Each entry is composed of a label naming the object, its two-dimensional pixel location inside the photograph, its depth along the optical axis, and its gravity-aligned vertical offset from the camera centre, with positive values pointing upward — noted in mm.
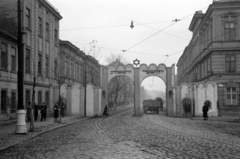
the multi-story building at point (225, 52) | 37094 +4302
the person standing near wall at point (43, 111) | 27023 -1678
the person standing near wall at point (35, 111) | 27923 -1772
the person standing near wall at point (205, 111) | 29625 -1907
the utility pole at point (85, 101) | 36500 -1173
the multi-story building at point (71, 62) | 44375 +4266
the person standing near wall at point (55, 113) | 25812 -1762
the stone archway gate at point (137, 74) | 38938 +1991
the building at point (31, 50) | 26156 +3976
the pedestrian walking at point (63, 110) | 35406 -2102
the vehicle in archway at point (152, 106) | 45875 -2205
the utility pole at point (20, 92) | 15570 -56
